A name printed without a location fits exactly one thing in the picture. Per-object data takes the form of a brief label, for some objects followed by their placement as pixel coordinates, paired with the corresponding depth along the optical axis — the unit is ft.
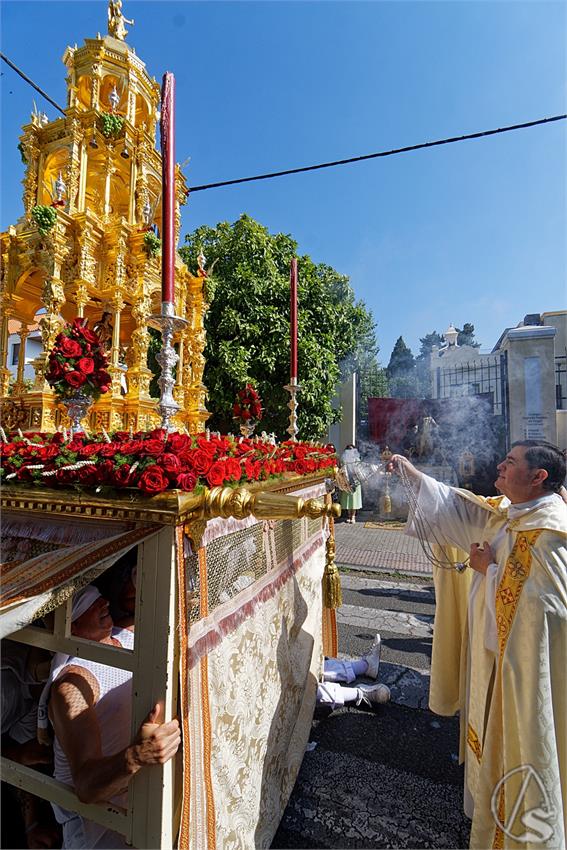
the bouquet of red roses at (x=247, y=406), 11.35
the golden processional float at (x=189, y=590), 4.50
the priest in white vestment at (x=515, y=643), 5.61
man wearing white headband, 4.44
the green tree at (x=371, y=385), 65.00
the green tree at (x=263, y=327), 37.24
